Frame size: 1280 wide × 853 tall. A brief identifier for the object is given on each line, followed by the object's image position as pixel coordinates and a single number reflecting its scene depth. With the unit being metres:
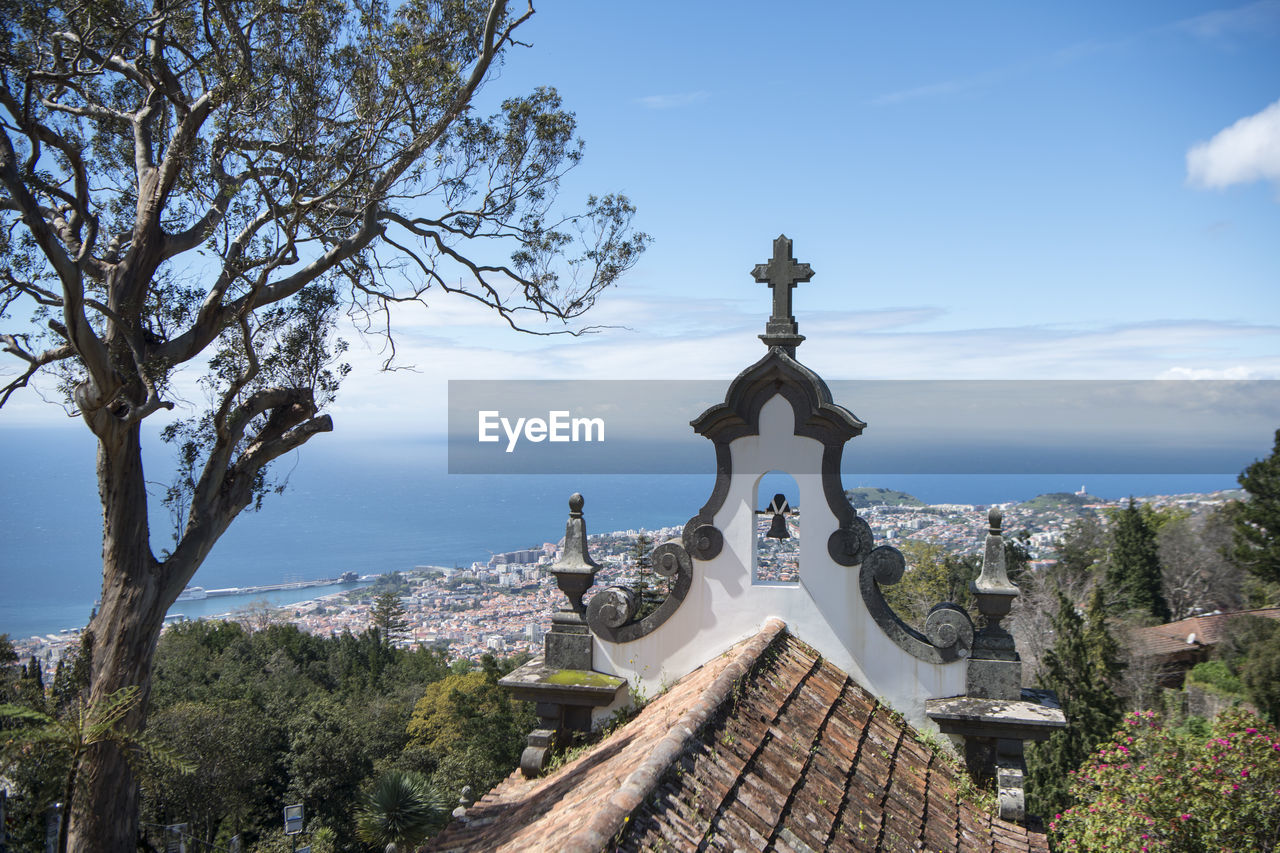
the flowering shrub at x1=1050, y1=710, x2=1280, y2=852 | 8.59
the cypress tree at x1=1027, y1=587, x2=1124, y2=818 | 21.09
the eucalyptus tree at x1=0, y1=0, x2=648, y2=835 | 9.49
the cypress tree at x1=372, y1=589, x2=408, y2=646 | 55.22
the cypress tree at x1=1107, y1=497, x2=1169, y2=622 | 40.16
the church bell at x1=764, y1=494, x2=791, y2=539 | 7.82
